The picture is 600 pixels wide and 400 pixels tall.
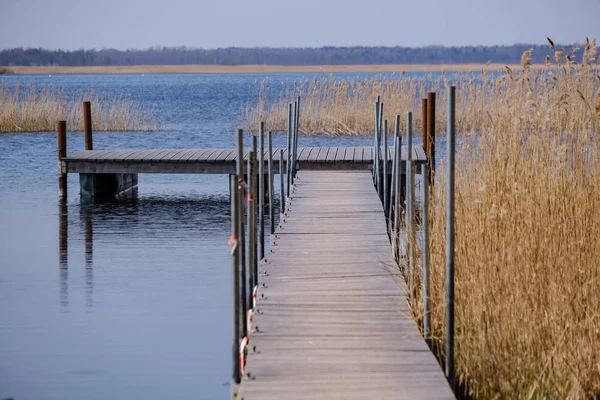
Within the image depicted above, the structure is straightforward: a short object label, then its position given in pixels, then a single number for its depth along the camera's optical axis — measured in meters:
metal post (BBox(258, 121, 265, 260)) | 16.53
